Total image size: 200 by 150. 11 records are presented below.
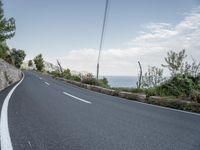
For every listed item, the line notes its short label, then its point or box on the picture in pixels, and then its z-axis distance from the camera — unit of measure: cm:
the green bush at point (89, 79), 2103
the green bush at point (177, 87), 1207
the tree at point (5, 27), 3691
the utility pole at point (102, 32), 1943
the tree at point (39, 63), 7719
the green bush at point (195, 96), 900
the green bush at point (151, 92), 1159
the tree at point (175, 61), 1764
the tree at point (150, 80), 1576
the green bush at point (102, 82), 2037
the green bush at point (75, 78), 2892
